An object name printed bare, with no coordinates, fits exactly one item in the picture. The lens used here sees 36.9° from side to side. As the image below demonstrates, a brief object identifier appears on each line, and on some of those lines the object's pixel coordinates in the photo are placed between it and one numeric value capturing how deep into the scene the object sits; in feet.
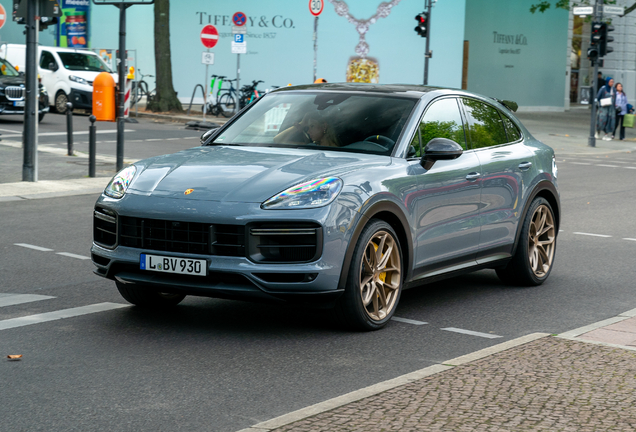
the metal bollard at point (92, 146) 49.47
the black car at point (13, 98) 80.79
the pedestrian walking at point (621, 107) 99.76
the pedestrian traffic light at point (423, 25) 108.06
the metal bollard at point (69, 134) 59.98
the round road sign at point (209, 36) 91.35
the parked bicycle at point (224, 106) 104.83
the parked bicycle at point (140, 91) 110.32
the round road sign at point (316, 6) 86.48
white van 95.35
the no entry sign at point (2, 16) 83.20
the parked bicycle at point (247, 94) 107.96
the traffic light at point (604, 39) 95.65
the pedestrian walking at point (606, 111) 99.76
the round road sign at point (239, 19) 91.40
